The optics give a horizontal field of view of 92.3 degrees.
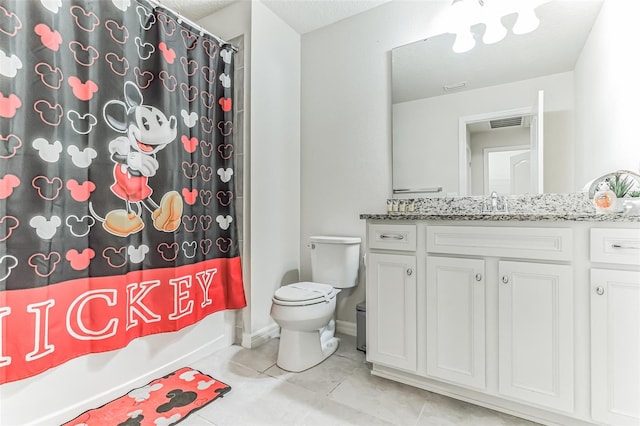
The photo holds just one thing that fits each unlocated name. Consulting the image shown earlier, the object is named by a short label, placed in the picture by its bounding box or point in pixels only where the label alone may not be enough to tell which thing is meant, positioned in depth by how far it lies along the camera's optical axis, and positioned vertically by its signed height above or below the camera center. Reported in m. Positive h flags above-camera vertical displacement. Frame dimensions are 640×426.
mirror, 1.70 +0.64
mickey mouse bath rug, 1.35 -0.91
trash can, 2.05 -0.78
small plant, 1.33 +0.11
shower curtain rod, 1.71 +1.17
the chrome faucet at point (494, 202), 1.82 +0.06
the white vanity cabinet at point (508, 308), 1.23 -0.42
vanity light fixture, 1.79 +1.18
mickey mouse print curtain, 1.21 +0.17
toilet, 1.77 -0.58
